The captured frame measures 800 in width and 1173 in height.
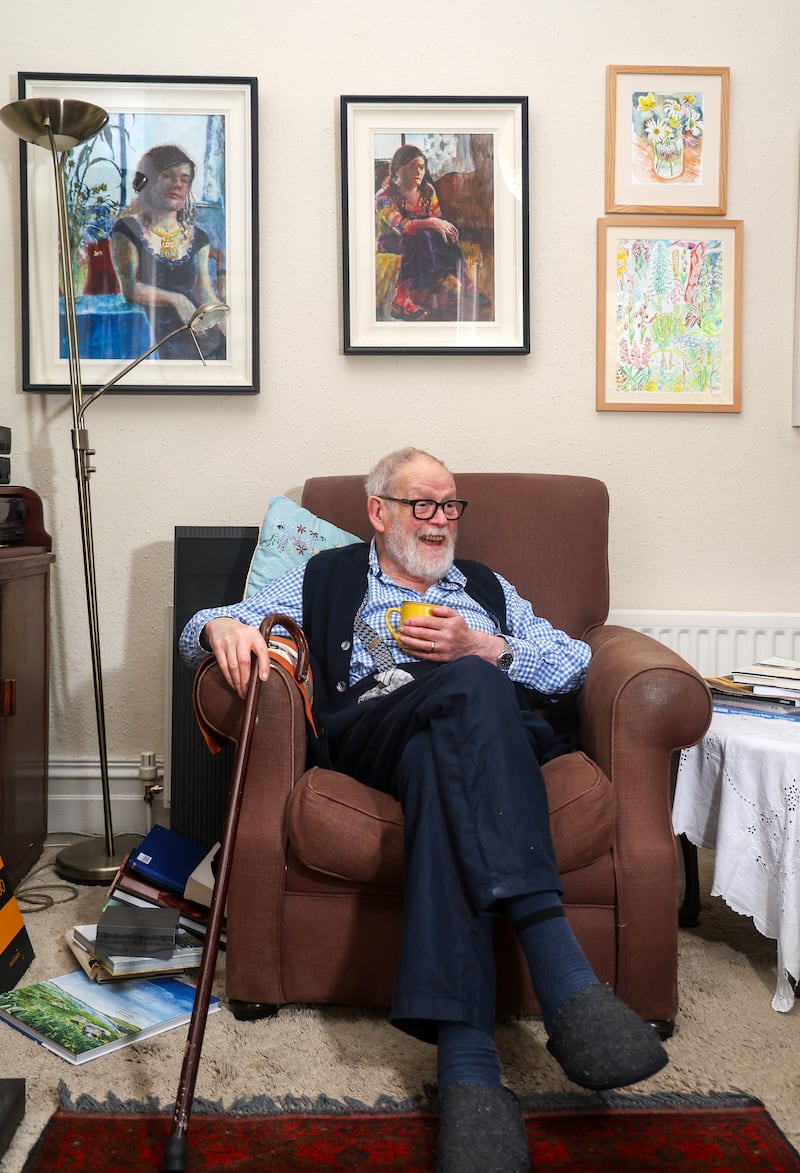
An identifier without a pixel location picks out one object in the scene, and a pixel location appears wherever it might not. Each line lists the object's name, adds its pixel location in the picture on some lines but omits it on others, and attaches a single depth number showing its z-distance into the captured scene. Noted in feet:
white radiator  9.03
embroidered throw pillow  7.47
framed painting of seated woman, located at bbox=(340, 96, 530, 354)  8.95
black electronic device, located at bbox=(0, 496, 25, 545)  8.16
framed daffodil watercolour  8.99
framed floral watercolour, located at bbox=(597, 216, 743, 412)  9.09
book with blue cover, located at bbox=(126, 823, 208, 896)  6.85
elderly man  4.45
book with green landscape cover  5.43
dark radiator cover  8.36
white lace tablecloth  5.79
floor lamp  7.70
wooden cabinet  7.56
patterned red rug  4.42
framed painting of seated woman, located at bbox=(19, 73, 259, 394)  8.88
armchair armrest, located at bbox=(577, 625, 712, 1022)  5.63
